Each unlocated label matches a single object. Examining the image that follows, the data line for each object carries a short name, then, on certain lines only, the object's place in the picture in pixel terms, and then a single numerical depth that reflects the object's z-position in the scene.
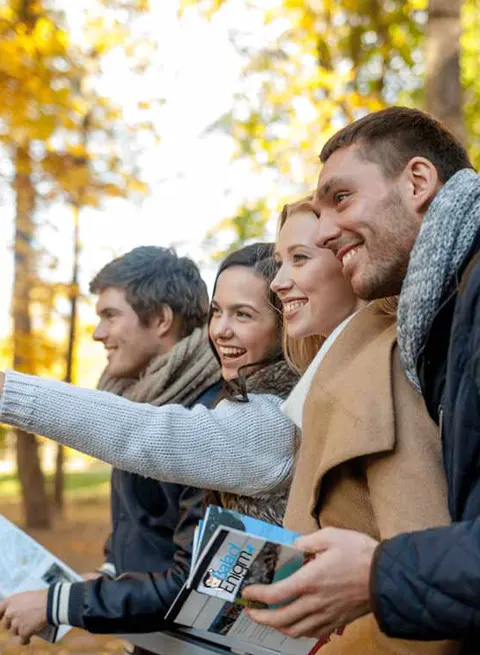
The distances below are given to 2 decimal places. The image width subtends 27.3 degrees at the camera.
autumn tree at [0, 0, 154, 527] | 7.28
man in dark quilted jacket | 1.54
